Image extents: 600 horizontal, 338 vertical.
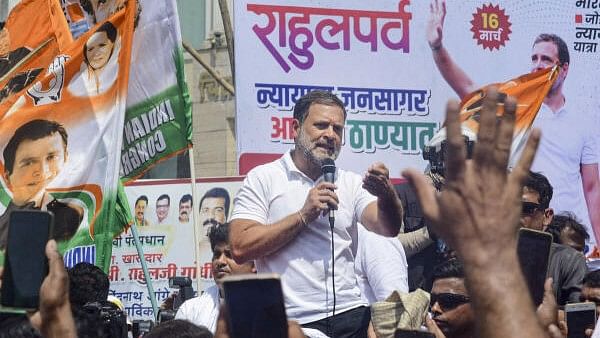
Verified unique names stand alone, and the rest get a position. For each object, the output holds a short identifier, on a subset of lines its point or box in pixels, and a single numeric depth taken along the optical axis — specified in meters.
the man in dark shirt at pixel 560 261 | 7.84
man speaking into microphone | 7.40
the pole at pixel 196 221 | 10.86
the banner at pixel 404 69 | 12.22
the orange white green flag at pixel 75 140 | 10.48
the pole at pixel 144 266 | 11.51
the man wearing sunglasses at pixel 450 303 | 5.94
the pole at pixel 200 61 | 21.16
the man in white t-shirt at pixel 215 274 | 8.48
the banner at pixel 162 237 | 17.27
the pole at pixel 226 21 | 20.14
